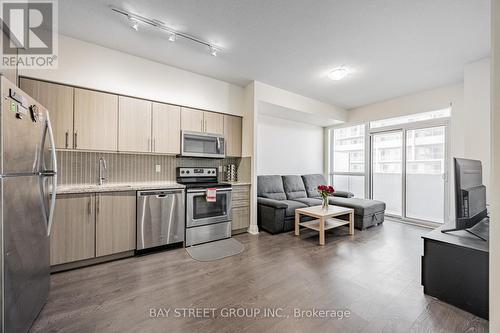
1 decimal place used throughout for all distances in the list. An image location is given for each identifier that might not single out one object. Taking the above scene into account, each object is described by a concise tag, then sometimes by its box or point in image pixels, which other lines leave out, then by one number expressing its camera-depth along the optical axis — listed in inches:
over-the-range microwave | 127.4
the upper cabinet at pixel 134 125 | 108.5
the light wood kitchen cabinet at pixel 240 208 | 140.9
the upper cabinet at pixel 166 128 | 118.8
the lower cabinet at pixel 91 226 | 87.3
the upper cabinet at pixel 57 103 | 88.4
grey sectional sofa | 144.5
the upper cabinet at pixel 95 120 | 97.5
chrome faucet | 110.8
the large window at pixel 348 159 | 213.2
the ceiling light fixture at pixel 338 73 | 125.3
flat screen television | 69.8
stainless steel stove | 120.0
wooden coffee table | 124.9
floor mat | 105.9
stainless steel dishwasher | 105.2
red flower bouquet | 140.6
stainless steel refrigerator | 47.2
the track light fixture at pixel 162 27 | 81.9
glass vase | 140.8
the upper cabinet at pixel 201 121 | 129.1
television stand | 63.2
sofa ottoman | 151.4
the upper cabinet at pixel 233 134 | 147.0
